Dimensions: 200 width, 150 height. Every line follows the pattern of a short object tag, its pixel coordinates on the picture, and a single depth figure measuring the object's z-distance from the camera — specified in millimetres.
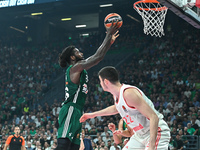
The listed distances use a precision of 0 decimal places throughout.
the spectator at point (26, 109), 17505
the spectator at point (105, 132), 12531
